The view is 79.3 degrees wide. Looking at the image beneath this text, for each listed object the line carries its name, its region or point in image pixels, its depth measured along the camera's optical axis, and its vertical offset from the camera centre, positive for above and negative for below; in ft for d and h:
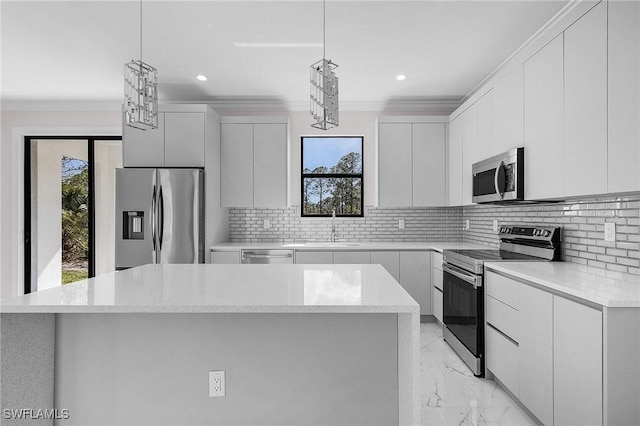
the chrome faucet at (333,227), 15.24 -0.64
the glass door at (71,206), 16.20 +0.22
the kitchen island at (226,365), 5.95 -2.39
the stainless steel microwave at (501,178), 9.16 +0.86
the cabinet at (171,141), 13.53 +2.47
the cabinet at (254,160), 14.87 +1.97
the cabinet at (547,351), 5.62 -2.45
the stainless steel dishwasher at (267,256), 13.67 -1.59
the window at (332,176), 16.07 +1.47
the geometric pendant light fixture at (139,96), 6.18 +1.87
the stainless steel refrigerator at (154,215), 12.76 -0.16
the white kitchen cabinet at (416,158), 14.84 +2.04
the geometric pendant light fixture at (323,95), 5.98 +1.83
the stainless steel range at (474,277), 9.33 -1.77
